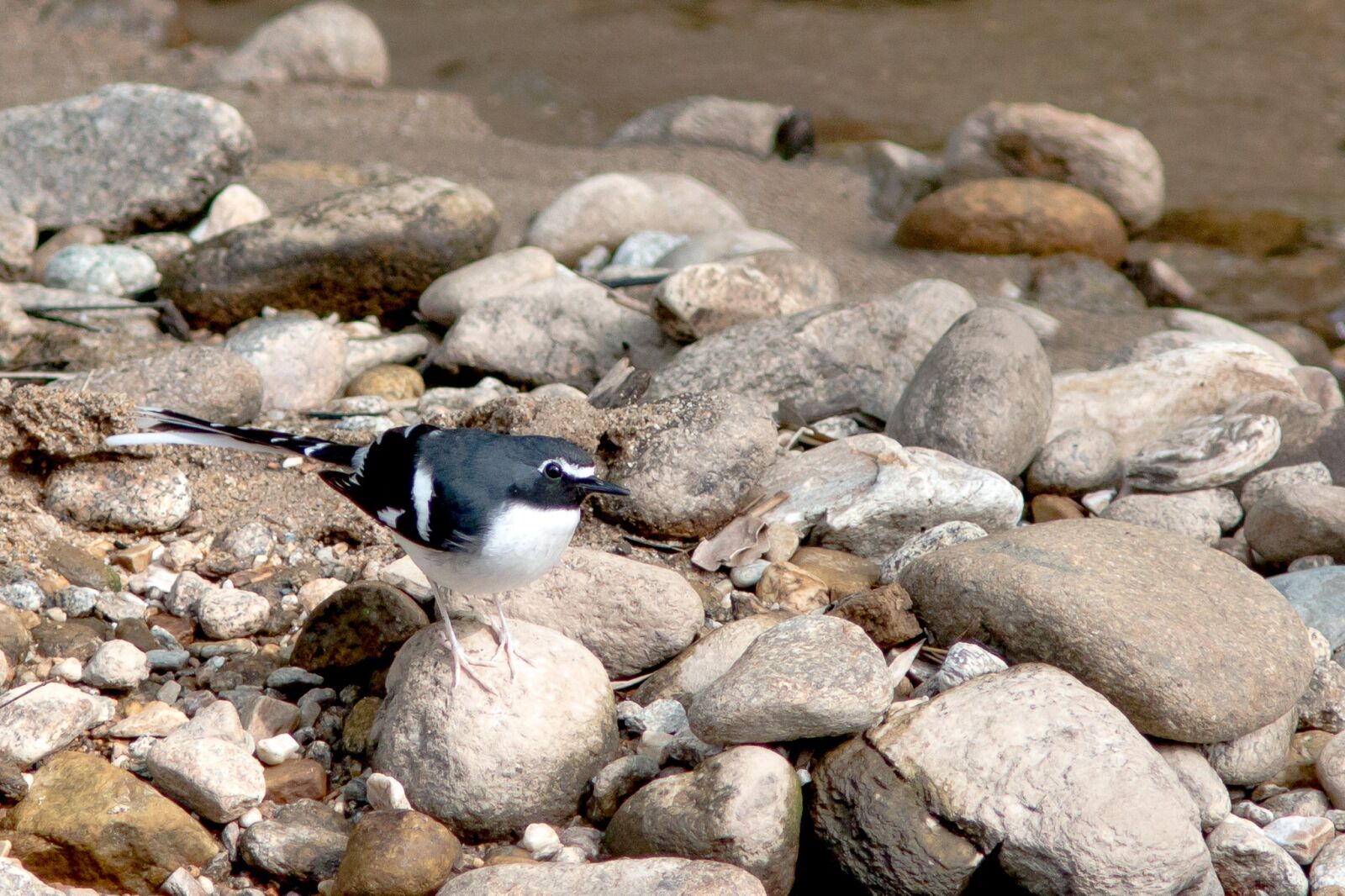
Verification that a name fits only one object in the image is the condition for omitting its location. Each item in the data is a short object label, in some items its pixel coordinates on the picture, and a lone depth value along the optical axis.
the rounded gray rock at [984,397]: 9.91
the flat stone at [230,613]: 8.13
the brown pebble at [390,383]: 11.54
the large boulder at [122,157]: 14.69
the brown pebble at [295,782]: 6.90
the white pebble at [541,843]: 6.61
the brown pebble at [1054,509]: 10.22
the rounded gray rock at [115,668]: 7.49
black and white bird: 6.29
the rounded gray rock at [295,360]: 11.08
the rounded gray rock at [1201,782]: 7.02
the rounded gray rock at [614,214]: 15.17
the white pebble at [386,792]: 6.59
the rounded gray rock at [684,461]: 9.07
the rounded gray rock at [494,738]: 6.62
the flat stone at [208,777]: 6.55
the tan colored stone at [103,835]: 6.30
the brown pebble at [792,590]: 8.66
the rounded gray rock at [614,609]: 7.77
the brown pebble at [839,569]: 8.87
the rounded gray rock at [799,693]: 6.50
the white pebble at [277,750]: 7.05
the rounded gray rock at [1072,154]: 18.30
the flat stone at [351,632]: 7.75
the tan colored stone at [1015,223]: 16.84
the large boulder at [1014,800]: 6.14
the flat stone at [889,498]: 9.23
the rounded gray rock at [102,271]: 13.21
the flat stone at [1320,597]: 8.55
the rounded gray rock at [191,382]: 9.61
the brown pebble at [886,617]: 7.73
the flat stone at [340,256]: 12.82
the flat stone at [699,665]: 7.64
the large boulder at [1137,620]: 7.10
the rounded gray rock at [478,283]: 12.84
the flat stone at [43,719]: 6.84
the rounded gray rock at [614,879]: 5.77
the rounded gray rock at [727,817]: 6.26
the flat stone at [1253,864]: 6.66
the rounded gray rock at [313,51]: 23.22
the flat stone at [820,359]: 10.81
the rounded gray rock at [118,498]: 8.88
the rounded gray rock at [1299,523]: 9.20
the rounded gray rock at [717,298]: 11.37
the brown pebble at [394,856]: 6.05
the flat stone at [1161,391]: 11.24
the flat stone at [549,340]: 11.92
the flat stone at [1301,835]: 6.89
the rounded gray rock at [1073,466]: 10.44
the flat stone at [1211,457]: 10.12
